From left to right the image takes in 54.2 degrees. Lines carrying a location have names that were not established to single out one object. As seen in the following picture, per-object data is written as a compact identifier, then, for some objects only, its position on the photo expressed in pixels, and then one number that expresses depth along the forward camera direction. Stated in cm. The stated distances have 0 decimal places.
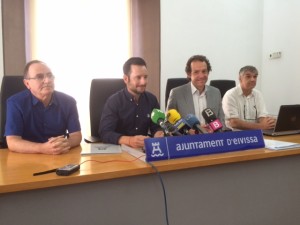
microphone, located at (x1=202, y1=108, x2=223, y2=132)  142
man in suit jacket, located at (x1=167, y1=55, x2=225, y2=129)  219
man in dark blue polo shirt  160
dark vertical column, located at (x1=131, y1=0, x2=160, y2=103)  335
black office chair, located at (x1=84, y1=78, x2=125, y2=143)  214
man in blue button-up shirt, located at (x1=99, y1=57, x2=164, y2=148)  188
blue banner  125
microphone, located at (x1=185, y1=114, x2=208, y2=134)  146
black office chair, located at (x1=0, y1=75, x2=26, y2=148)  183
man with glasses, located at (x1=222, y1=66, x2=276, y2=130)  247
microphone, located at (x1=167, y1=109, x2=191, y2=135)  140
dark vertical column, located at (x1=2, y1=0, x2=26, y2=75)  274
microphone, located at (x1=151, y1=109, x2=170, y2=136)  138
